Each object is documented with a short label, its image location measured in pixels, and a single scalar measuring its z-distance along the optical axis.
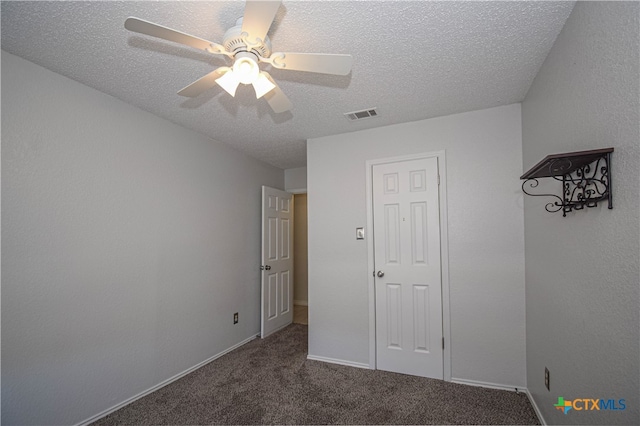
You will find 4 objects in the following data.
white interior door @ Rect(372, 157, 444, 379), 2.71
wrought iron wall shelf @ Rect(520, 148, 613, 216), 1.21
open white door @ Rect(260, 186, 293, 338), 3.95
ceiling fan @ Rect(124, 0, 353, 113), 1.16
